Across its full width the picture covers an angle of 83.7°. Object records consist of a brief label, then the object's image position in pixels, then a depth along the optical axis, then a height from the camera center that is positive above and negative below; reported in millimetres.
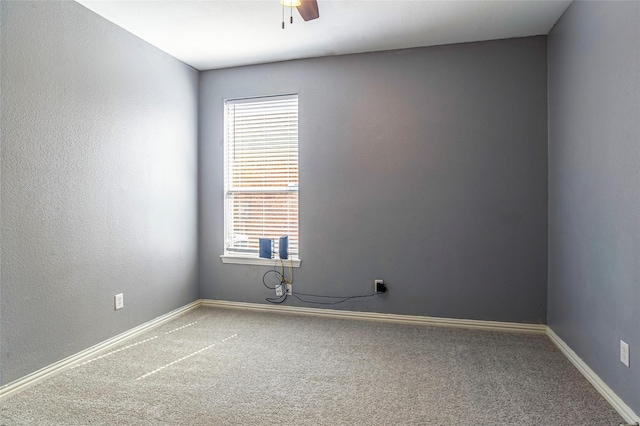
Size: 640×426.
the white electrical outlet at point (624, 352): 1872 -753
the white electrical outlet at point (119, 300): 2864 -711
